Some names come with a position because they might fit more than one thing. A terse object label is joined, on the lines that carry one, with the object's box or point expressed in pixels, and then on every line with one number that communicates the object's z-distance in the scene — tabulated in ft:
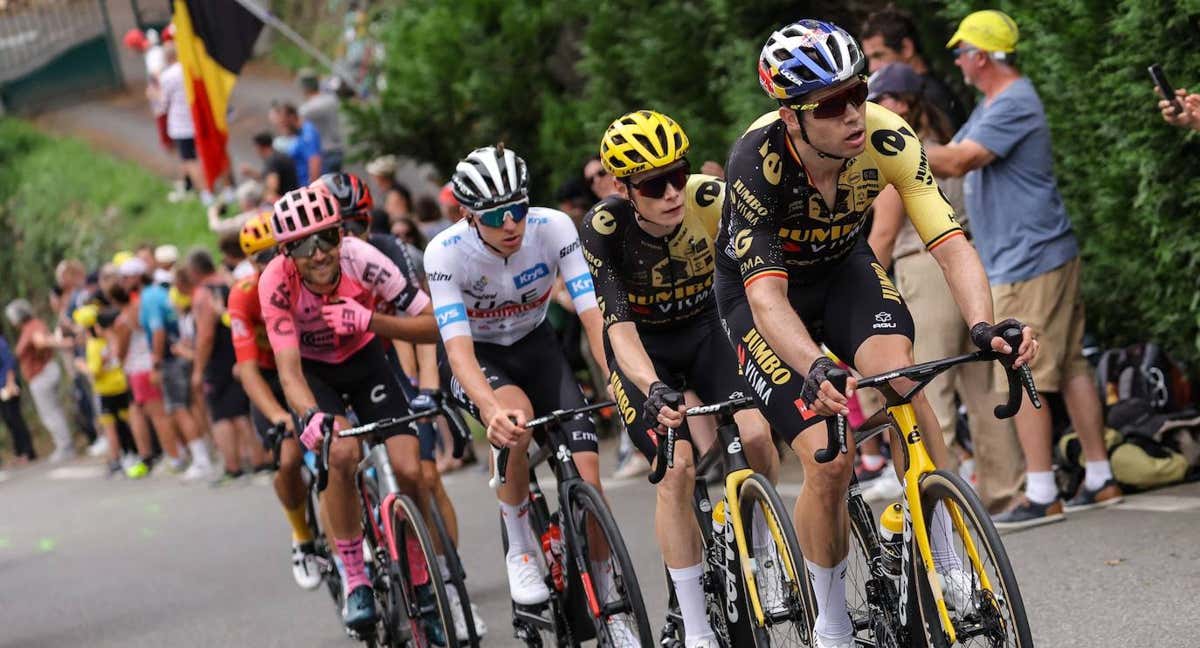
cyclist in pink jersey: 46.65
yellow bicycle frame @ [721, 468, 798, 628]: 35.50
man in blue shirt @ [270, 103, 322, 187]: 114.62
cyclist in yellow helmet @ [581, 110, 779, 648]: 38.09
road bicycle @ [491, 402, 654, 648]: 38.55
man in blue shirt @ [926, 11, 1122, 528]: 52.08
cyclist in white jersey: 41.70
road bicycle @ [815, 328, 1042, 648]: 28.99
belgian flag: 118.42
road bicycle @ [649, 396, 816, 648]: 35.22
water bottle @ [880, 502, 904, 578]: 33.04
